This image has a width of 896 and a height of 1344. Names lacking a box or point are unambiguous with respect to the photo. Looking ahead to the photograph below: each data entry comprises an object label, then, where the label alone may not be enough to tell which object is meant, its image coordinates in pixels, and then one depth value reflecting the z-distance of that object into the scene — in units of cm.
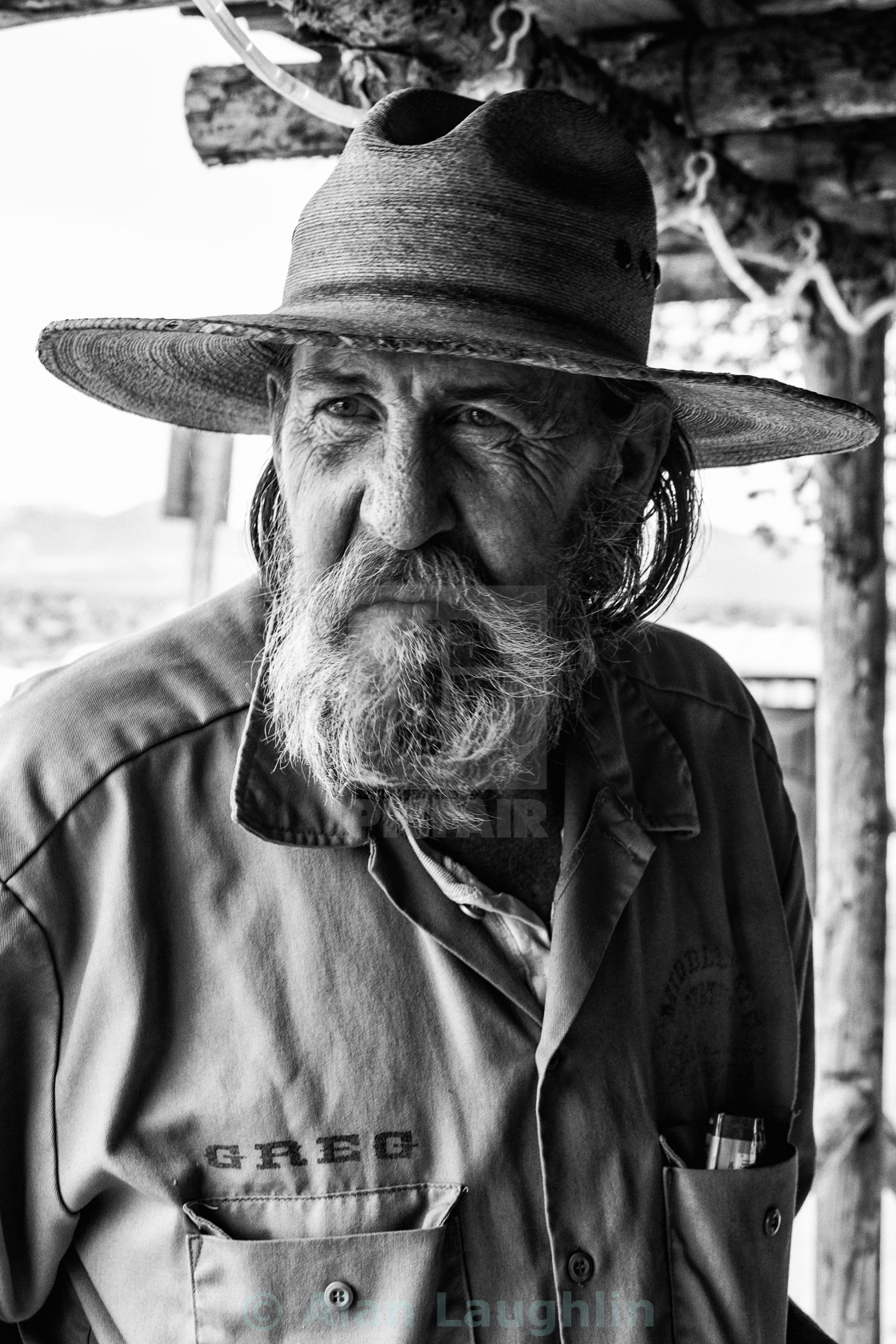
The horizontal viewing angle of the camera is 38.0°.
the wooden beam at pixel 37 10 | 207
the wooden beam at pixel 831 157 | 351
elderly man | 144
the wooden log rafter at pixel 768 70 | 292
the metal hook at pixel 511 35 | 213
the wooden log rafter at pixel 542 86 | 217
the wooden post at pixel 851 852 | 412
